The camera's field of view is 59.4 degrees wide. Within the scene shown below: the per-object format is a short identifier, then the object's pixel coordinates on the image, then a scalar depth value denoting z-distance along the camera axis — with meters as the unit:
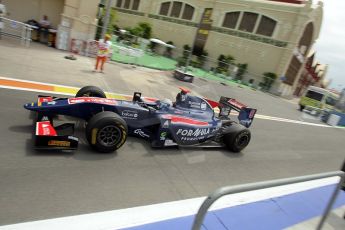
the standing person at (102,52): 13.20
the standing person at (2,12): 14.44
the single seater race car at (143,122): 5.69
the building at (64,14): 16.03
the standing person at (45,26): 16.41
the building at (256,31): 36.41
